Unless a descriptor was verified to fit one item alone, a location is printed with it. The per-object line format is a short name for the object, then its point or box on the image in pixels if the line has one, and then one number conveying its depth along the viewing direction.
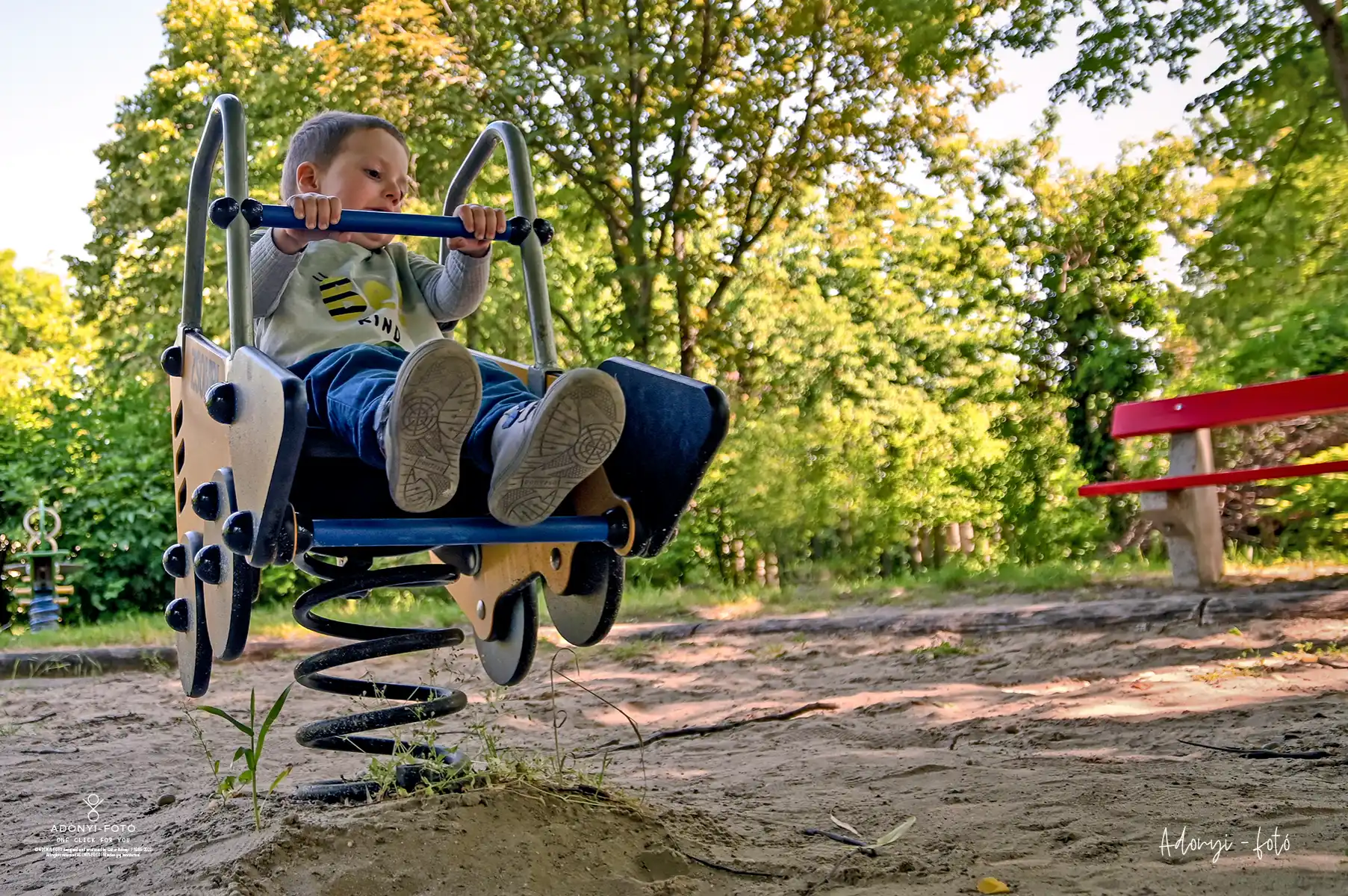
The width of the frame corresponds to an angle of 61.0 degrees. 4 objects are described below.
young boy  1.93
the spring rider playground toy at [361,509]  2.01
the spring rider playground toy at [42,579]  7.74
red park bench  5.27
